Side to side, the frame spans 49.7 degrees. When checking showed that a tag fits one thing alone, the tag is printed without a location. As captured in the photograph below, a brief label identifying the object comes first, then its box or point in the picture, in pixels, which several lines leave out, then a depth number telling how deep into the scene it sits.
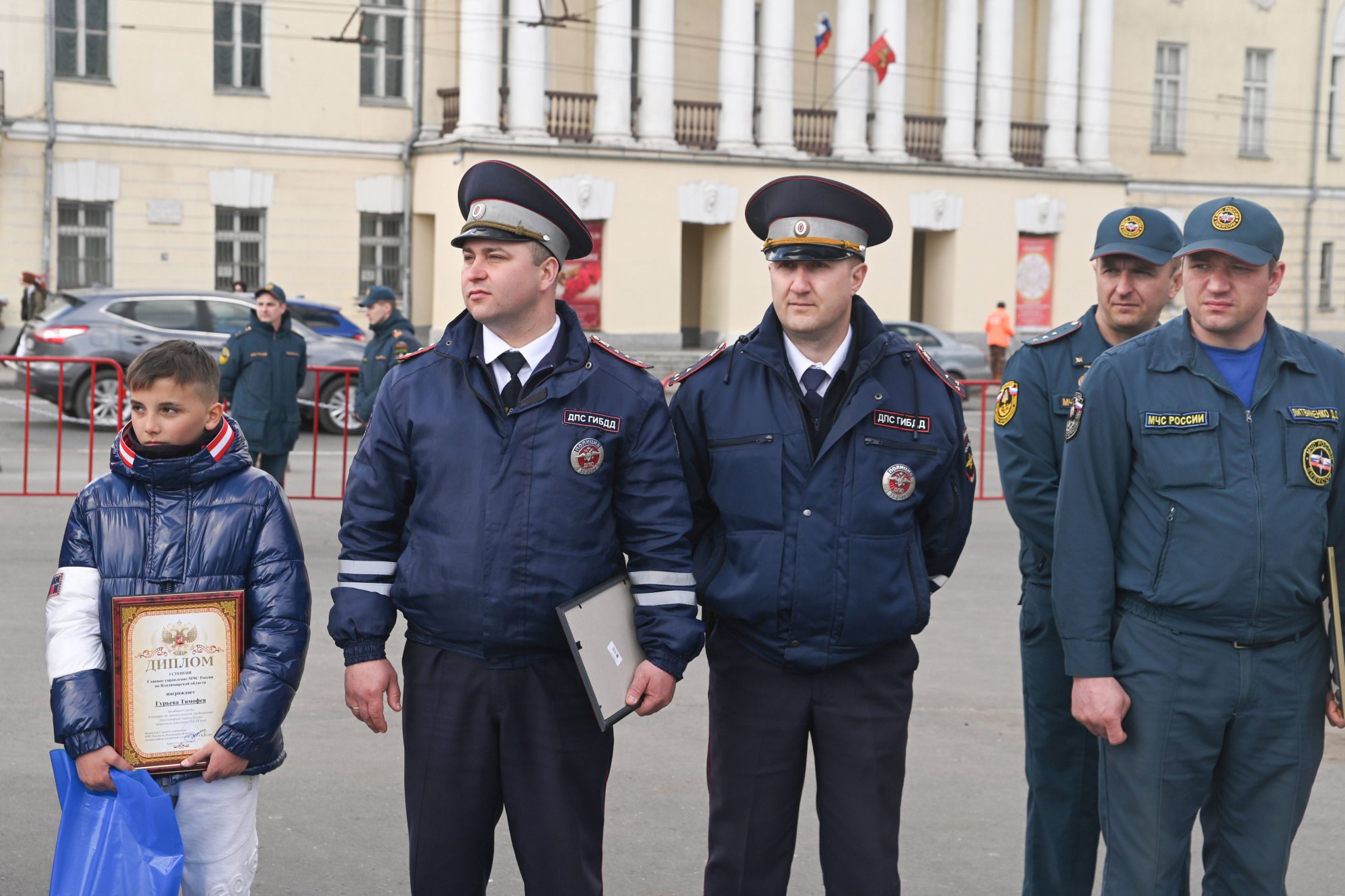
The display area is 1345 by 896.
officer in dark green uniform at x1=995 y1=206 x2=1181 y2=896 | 4.28
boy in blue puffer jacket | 3.57
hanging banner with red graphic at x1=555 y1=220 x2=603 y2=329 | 31.11
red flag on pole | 32.03
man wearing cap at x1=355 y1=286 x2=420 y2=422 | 12.10
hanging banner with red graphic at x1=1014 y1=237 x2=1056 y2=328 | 35.72
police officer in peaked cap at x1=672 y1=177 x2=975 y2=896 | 3.67
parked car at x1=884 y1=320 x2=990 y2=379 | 26.36
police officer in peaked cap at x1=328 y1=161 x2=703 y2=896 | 3.54
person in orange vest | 30.19
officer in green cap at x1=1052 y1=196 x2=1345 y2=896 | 3.51
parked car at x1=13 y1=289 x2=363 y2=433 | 17.48
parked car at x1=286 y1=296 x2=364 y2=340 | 19.03
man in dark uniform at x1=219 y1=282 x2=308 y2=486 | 10.86
